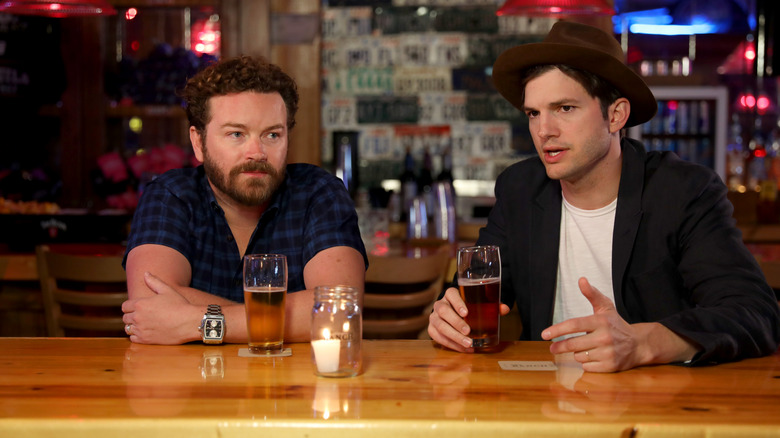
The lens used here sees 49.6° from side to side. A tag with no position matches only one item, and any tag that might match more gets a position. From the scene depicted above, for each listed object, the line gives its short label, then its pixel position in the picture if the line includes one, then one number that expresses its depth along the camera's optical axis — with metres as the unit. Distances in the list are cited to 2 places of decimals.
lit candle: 1.38
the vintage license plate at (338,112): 5.66
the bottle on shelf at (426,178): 5.02
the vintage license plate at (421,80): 5.63
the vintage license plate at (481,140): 5.63
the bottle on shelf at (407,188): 4.64
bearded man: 2.00
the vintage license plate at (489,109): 5.59
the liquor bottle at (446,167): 4.78
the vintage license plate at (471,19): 5.55
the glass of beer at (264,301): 1.55
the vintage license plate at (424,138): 5.64
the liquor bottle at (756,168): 6.00
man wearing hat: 1.79
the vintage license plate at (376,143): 5.67
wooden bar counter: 1.14
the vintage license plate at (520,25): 5.50
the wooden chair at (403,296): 2.57
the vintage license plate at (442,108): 5.63
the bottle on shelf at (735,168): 6.33
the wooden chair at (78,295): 2.52
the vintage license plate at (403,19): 5.60
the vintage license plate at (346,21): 5.61
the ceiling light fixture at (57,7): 3.21
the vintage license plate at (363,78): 5.65
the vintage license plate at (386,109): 5.65
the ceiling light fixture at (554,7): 3.35
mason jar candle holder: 1.38
